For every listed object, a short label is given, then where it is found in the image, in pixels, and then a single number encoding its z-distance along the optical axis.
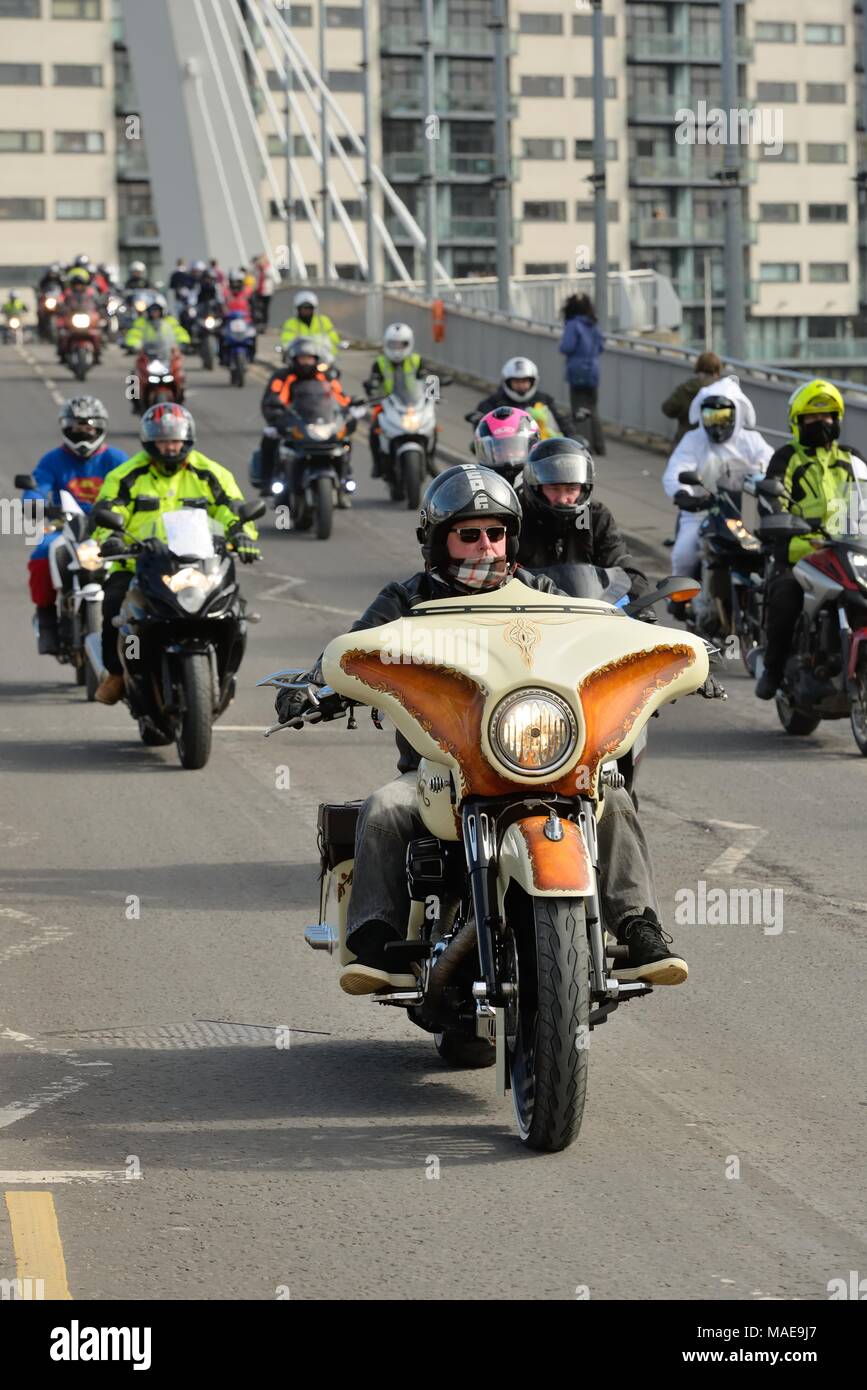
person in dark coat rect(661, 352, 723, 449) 22.89
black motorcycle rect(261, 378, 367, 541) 24.44
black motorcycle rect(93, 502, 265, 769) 12.82
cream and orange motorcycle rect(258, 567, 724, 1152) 6.08
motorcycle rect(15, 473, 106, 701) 15.33
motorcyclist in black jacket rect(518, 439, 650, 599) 9.71
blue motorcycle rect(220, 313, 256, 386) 42.75
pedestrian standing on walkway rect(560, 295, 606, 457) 28.84
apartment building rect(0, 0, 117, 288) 102.38
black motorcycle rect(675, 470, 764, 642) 16.16
